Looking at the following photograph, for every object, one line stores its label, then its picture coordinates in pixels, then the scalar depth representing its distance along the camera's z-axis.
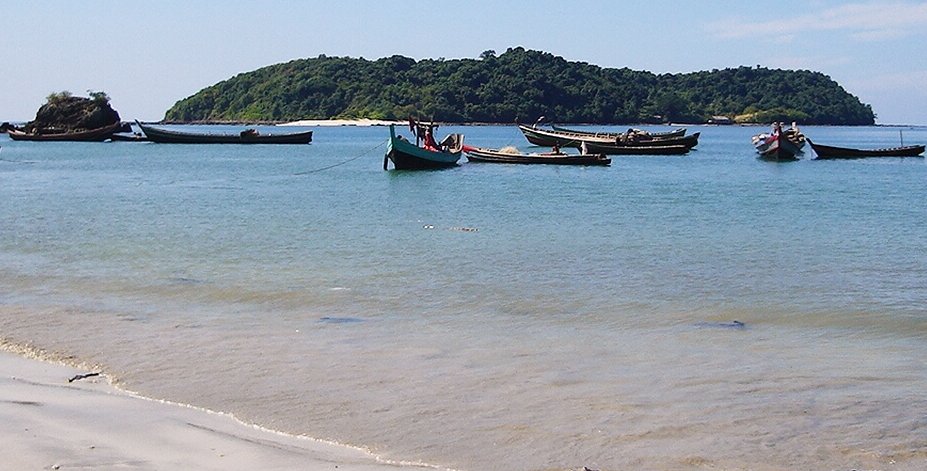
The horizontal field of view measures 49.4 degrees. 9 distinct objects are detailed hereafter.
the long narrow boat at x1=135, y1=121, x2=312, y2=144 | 70.50
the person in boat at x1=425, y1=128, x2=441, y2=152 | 39.75
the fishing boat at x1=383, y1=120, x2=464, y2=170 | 38.16
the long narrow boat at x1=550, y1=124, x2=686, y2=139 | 57.72
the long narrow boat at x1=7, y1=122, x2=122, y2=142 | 79.69
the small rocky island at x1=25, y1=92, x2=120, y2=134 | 82.38
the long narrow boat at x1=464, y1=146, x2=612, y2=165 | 41.88
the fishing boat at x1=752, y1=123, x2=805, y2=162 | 51.47
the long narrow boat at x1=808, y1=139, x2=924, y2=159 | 51.97
